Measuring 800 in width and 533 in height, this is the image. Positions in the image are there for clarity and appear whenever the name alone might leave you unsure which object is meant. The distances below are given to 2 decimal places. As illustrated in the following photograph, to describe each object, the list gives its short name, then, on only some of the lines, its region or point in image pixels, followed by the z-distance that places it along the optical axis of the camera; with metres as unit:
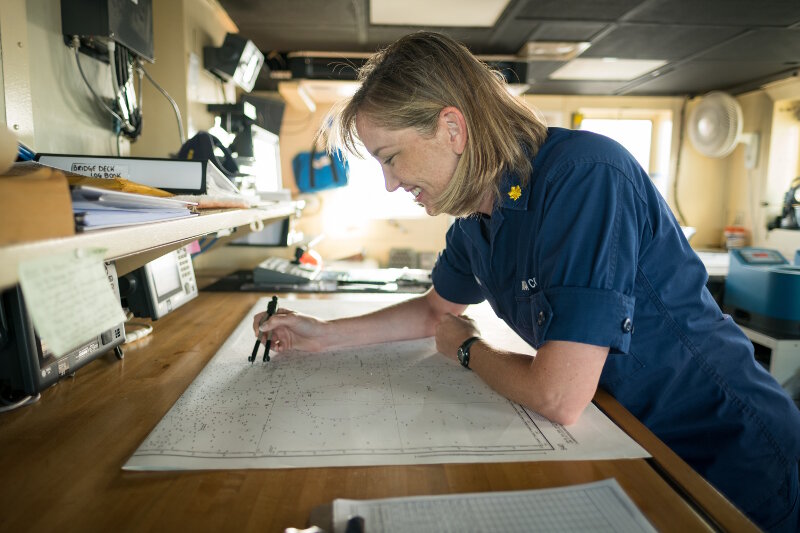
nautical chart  0.69
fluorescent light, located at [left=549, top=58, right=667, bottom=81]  3.25
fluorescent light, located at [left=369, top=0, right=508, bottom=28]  2.33
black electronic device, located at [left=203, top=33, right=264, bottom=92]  2.22
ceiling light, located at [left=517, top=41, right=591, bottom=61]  2.80
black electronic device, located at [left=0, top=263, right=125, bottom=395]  0.74
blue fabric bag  4.20
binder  0.94
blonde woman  0.78
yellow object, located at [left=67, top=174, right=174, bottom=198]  0.61
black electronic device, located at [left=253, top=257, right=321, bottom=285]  2.02
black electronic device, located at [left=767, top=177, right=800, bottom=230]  3.54
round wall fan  3.51
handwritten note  0.40
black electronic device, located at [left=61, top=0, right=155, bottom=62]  1.29
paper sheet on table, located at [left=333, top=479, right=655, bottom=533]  0.55
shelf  0.38
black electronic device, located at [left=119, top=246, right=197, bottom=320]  1.22
